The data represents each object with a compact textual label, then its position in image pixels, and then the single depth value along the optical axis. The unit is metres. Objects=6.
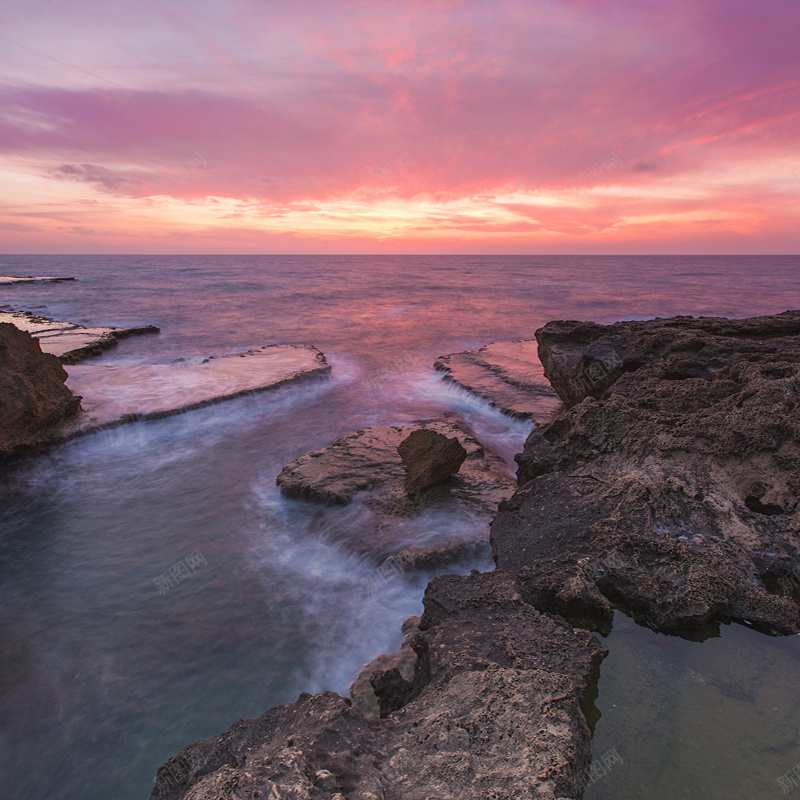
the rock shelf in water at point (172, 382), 9.87
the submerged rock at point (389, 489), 5.84
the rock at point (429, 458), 6.74
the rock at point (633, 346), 6.66
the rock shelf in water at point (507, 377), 10.66
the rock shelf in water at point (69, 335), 14.80
